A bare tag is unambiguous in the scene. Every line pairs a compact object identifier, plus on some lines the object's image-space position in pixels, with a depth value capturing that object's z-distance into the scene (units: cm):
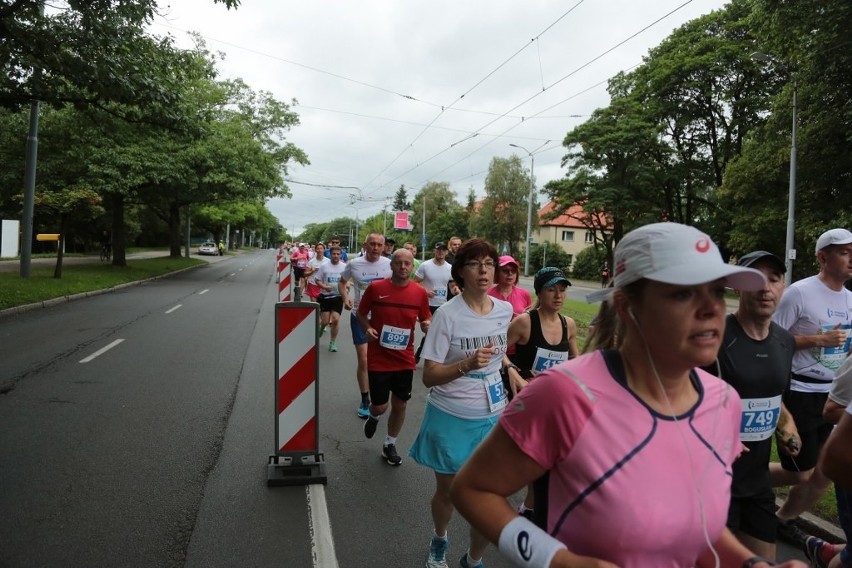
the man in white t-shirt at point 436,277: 864
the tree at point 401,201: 13112
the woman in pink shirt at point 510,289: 541
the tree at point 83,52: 1064
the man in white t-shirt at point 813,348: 362
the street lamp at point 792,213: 1962
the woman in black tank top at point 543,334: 402
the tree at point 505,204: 6141
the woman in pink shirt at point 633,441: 137
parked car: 6431
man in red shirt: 504
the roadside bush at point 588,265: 5214
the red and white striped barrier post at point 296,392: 458
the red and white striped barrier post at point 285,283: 1177
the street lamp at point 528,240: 4459
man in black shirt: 276
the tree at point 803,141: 1741
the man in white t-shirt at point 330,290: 984
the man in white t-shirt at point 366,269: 739
